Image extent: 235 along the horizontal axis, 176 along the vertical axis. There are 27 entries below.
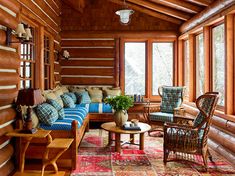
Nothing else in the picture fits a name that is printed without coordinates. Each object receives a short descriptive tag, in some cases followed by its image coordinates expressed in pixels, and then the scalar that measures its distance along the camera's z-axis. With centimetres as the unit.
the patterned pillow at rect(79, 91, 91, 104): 703
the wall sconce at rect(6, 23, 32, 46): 365
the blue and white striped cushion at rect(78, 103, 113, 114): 671
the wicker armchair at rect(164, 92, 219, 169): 383
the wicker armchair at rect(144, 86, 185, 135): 587
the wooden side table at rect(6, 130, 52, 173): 333
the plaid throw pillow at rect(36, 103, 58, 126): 399
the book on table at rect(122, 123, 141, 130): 454
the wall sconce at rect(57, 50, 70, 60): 748
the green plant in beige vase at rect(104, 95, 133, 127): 482
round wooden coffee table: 445
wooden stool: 340
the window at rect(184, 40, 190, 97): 762
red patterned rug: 369
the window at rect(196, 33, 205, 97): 642
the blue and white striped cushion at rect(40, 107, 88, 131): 400
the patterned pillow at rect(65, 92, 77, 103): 680
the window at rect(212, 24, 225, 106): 516
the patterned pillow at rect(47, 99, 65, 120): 448
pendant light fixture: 596
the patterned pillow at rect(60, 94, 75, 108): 602
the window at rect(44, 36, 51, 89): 628
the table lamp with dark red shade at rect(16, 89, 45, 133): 332
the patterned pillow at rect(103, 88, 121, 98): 757
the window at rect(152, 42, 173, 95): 805
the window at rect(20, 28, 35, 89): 481
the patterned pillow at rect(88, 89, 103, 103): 745
